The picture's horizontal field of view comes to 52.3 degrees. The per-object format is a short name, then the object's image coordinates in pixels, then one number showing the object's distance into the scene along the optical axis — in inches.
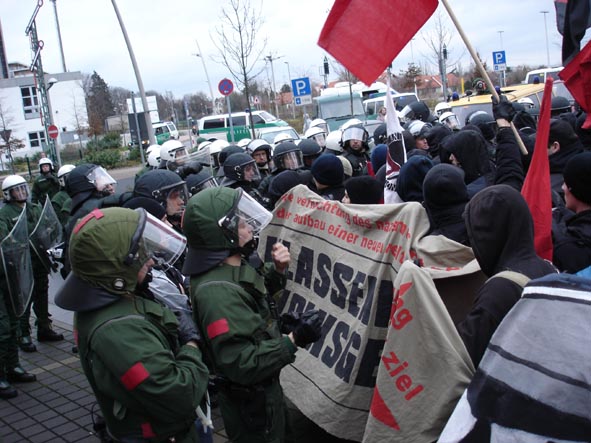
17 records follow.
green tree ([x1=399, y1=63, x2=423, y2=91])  1451.4
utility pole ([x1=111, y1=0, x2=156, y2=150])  710.5
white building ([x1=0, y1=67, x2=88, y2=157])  2484.0
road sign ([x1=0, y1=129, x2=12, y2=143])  1497.8
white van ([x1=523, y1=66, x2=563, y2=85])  954.1
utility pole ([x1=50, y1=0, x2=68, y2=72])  1920.3
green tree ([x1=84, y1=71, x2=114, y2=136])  2298.7
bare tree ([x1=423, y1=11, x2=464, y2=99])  1144.2
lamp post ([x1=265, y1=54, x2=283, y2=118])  2231.8
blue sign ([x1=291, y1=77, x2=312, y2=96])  811.4
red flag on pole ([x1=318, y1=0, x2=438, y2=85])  188.5
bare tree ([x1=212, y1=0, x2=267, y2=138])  850.1
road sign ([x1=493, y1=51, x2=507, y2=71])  1045.8
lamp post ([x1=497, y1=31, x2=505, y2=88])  1149.0
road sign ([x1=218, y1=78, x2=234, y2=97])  658.8
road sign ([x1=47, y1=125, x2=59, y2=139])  964.6
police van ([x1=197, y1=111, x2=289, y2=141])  1213.5
